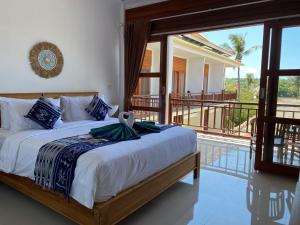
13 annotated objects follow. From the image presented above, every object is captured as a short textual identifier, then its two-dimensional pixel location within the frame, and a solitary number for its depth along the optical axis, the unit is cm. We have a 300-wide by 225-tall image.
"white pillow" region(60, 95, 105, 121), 367
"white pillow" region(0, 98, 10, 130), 301
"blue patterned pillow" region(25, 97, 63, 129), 295
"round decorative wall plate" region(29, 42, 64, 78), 359
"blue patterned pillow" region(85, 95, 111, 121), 379
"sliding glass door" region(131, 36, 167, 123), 466
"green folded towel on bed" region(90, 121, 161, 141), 251
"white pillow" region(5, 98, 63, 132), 293
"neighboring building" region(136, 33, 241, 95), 488
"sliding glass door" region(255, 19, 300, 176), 324
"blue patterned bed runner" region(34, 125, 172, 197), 197
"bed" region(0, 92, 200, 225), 186
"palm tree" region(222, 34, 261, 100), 1116
